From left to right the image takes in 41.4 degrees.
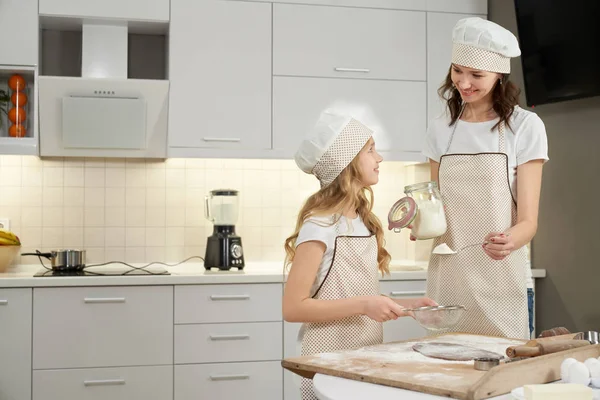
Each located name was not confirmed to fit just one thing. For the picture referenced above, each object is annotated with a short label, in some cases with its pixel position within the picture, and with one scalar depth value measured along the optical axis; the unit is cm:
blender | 370
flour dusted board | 133
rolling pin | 154
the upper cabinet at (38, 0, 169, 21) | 361
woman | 226
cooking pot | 356
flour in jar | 214
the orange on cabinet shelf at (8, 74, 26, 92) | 368
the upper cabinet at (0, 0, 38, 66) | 356
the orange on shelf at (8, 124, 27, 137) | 365
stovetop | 347
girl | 194
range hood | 363
